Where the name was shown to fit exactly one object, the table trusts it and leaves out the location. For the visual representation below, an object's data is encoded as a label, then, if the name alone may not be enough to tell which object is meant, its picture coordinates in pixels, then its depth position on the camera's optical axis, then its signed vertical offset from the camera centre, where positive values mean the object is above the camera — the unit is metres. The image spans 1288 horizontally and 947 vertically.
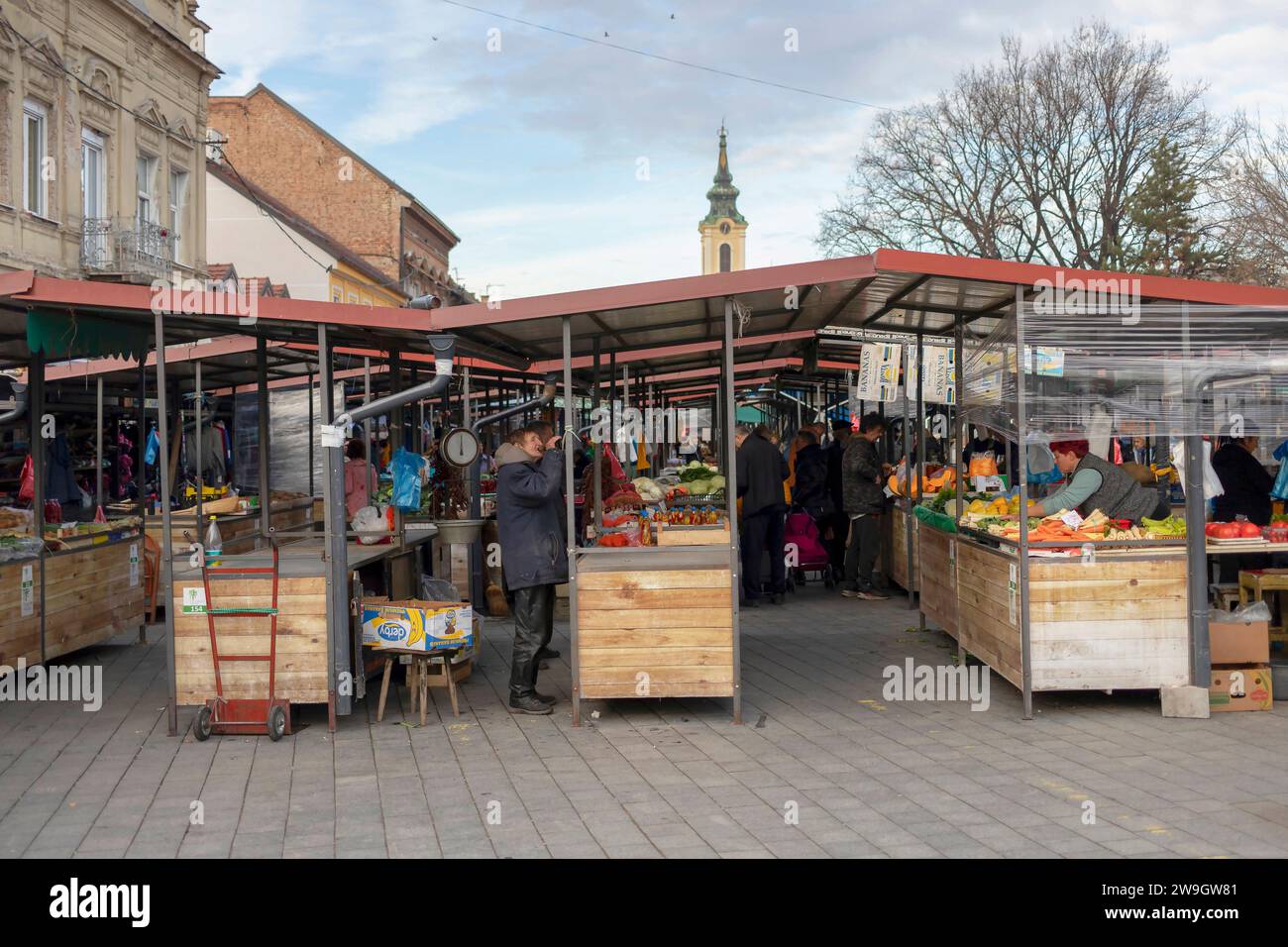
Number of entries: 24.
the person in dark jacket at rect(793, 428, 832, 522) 15.17 -0.27
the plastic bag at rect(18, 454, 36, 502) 13.55 -0.18
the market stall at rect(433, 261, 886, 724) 8.02 -0.67
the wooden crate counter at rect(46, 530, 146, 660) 10.06 -1.05
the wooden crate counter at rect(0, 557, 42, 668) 9.24 -1.07
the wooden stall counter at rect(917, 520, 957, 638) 10.19 -0.98
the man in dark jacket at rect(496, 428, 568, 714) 8.34 -0.52
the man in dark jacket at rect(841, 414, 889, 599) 14.06 -0.30
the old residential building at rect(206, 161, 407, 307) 39.47 +7.28
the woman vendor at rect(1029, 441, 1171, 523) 8.56 -0.27
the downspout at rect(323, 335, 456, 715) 8.05 -0.56
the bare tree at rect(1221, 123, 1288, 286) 28.33 +5.44
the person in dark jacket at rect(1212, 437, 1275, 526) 10.58 -0.27
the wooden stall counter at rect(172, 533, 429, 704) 8.02 -1.09
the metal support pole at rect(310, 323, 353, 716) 8.03 -0.78
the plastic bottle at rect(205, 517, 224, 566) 8.59 -0.53
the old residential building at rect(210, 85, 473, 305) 46.12 +10.78
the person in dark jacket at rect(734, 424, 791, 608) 13.45 -0.40
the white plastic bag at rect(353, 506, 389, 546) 9.90 -0.47
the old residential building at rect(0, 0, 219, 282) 21.67 +6.56
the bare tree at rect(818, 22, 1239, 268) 35.03 +8.82
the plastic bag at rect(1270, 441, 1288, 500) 10.33 -0.26
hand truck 7.88 -1.53
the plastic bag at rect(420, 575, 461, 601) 9.68 -0.97
